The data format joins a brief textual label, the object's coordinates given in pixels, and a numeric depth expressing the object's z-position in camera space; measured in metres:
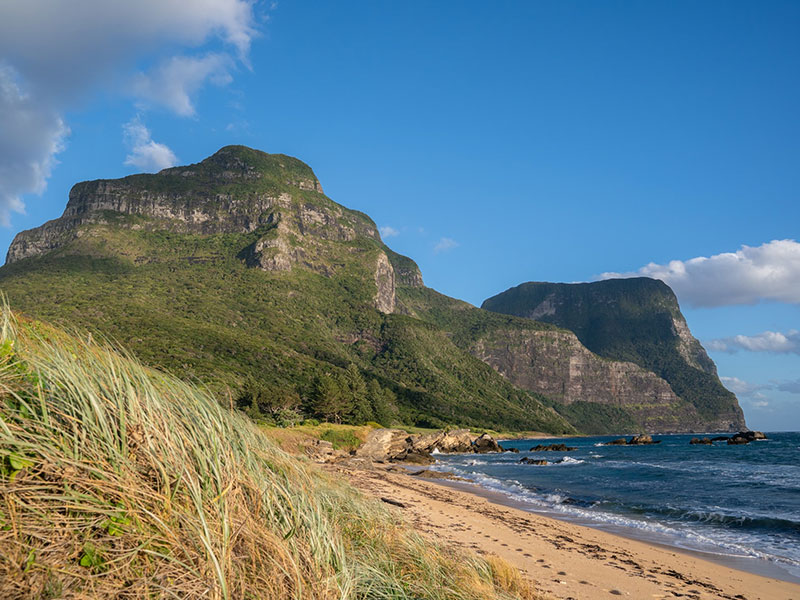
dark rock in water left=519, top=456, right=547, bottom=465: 45.66
